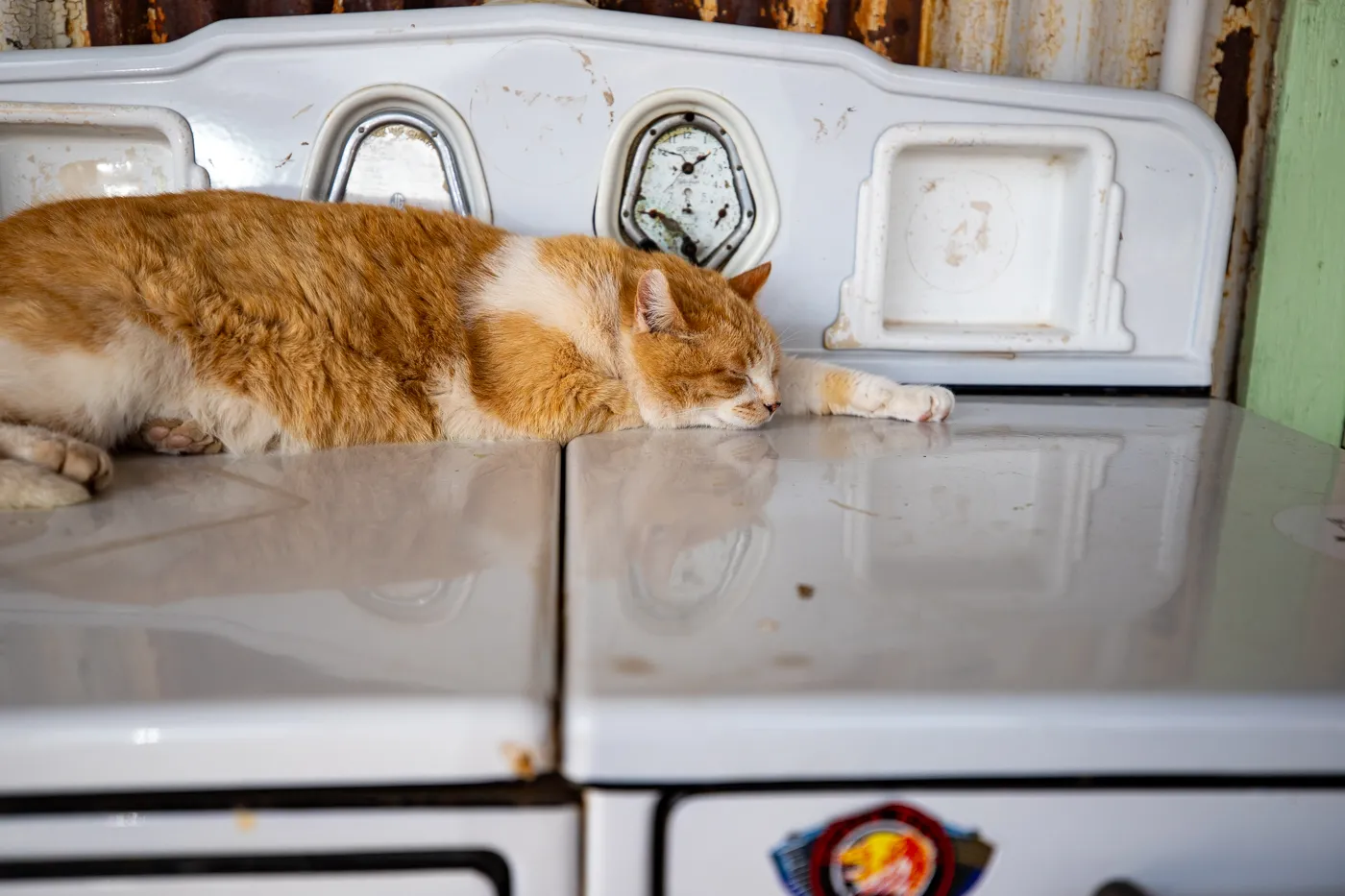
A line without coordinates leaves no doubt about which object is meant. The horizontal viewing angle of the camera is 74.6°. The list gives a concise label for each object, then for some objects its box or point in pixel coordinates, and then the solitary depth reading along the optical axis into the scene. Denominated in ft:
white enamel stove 1.46
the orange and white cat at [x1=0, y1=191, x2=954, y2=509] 3.27
